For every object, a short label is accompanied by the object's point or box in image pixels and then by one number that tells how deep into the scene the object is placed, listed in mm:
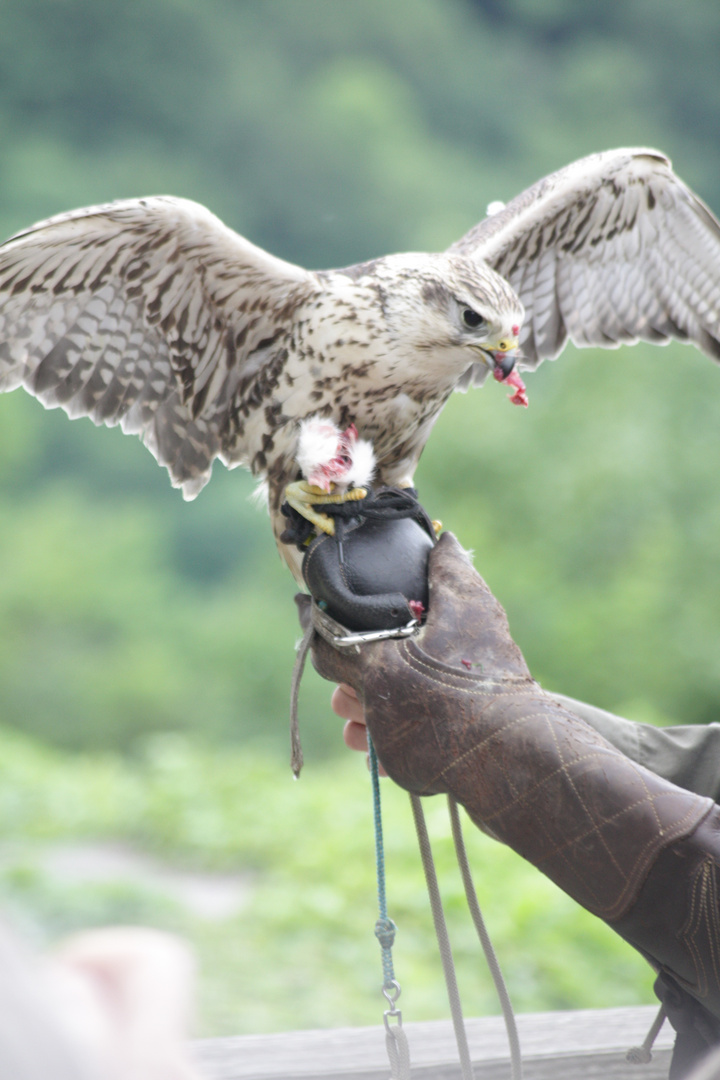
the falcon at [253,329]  7198
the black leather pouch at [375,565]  7046
